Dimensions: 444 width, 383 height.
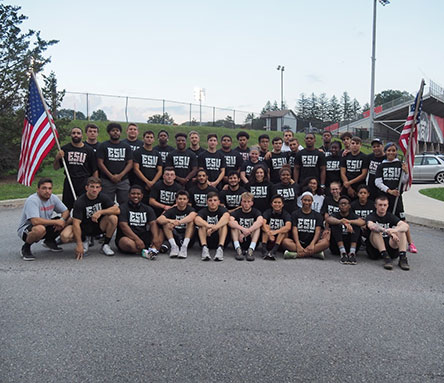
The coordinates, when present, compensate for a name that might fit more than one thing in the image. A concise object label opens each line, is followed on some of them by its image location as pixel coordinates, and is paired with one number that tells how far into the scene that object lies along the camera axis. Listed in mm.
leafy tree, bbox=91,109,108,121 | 31392
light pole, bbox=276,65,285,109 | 82125
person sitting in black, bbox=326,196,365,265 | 6902
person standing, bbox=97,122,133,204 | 7836
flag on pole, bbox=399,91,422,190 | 7949
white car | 22094
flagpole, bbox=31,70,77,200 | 7564
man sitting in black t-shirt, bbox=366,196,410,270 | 6543
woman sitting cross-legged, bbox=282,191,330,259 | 6998
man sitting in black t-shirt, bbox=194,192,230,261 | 7211
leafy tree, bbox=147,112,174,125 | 34969
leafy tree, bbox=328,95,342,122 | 132125
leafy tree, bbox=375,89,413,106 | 147375
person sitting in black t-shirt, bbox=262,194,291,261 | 7152
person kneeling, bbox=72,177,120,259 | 6848
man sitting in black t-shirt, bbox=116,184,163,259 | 6914
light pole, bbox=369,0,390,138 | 33397
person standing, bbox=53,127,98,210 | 7672
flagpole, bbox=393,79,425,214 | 7907
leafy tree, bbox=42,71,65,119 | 18188
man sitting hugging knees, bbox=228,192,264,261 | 7197
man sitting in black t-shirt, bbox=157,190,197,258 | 7129
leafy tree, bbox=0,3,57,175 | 16422
